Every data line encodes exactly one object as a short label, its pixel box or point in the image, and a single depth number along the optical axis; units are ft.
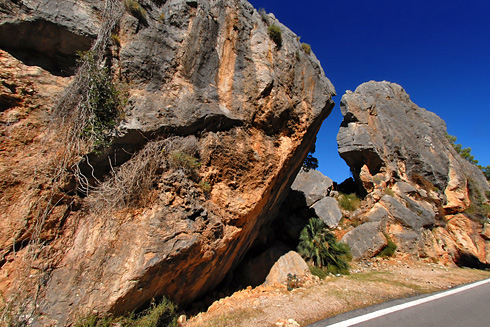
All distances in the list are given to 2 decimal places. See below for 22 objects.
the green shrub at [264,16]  26.35
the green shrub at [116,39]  18.28
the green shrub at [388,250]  39.76
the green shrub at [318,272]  29.26
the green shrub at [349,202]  51.75
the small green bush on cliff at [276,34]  25.13
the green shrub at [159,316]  13.55
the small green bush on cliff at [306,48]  28.63
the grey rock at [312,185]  50.34
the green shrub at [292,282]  23.74
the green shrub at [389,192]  50.28
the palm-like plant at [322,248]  32.07
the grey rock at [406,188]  50.85
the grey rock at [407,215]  44.60
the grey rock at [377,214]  45.27
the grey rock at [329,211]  46.93
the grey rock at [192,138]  13.70
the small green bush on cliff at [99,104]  16.24
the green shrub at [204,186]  18.43
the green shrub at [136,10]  19.22
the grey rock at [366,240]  38.96
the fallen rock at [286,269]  26.07
